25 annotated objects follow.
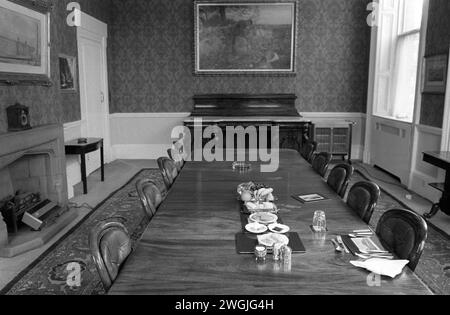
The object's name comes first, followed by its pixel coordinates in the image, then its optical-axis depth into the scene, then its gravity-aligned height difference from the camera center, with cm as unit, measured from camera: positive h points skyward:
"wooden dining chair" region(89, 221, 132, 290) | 173 -72
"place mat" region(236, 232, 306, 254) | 187 -73
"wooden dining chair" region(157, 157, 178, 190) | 345 -67
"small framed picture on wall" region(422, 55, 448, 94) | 484 +33
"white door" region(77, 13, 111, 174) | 634 +25
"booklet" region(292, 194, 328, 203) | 273 -71
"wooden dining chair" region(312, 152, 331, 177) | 380 -64
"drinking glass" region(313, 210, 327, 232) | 215 -69
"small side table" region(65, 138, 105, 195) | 534 -72
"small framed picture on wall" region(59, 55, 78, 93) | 554 +35
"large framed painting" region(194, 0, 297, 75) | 740 +119
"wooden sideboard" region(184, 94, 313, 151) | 704 -25
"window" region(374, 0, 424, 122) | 629 +73
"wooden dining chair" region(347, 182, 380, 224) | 250 -67
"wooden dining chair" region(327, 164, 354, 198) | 312 -66
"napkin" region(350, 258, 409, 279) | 164 -73
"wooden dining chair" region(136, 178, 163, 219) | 261 -69
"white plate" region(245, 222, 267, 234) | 211 -72
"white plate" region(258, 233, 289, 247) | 192 -72
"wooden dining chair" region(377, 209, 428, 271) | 187 -70
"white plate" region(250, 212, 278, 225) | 227 -71
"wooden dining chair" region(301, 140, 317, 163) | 466 -64
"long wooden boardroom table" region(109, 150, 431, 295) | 154 -74
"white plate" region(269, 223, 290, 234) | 212 -72
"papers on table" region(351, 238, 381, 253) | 189 -73
